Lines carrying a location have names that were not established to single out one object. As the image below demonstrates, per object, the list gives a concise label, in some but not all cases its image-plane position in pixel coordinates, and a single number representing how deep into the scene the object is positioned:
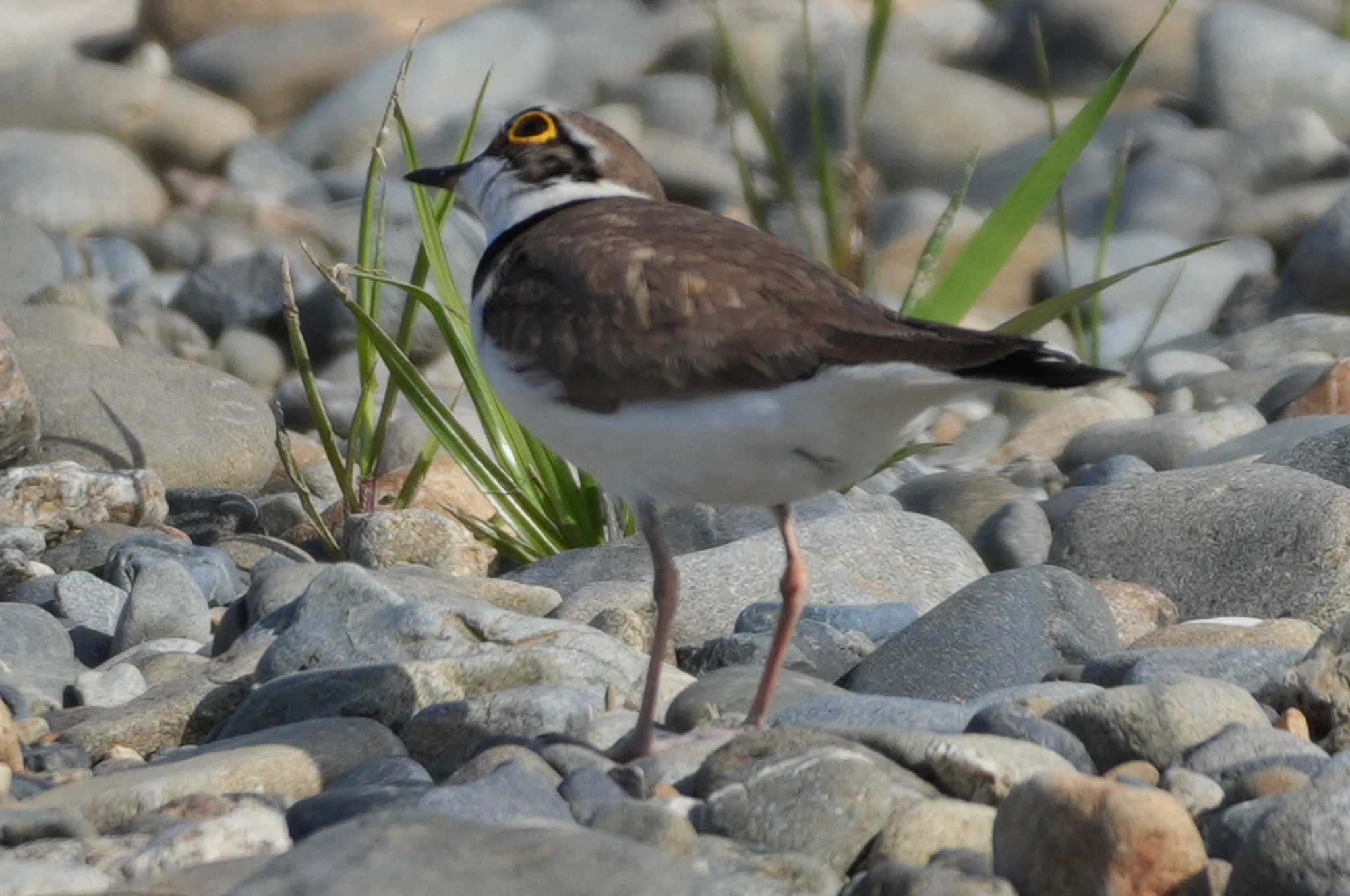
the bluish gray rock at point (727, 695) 9.26
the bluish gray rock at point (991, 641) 9.84
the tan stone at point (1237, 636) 10.24
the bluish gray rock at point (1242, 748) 7.73
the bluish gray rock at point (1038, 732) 8.00
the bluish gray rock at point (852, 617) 11.10
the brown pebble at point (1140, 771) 7.77
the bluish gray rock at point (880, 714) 8.47
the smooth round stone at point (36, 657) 10.23
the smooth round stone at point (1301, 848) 6.43
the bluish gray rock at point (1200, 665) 9.08
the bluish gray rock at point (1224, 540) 11.23
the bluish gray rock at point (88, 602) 11.85
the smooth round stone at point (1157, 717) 7.96
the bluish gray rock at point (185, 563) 12.25
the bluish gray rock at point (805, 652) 10.45
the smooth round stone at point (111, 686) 10.26
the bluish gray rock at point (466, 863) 5.51
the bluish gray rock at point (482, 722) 8.77
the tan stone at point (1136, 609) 11.37
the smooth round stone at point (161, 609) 11.40
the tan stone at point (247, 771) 7.68
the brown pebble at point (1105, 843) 6.57
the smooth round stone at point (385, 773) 7.98
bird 7.84
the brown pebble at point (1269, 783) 7.25
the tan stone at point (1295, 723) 8.40
